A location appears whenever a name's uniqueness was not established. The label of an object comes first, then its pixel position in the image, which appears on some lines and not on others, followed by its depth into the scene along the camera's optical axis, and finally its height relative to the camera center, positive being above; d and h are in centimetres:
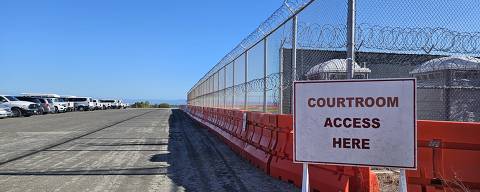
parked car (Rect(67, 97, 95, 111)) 7306 +66
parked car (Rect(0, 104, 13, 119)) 3953 -25
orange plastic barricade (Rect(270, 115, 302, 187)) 855 -77
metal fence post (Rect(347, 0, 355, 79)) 767 +98
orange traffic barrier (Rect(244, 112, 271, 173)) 1018 -74
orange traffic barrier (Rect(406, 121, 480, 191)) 629 -52
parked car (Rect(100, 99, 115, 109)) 9162 +87
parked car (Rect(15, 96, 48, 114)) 4684 +57
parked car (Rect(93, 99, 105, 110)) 8213 +63
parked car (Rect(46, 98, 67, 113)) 5628 +30
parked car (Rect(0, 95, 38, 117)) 4238 +15
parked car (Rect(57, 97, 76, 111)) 6373 +56
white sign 545 -12
